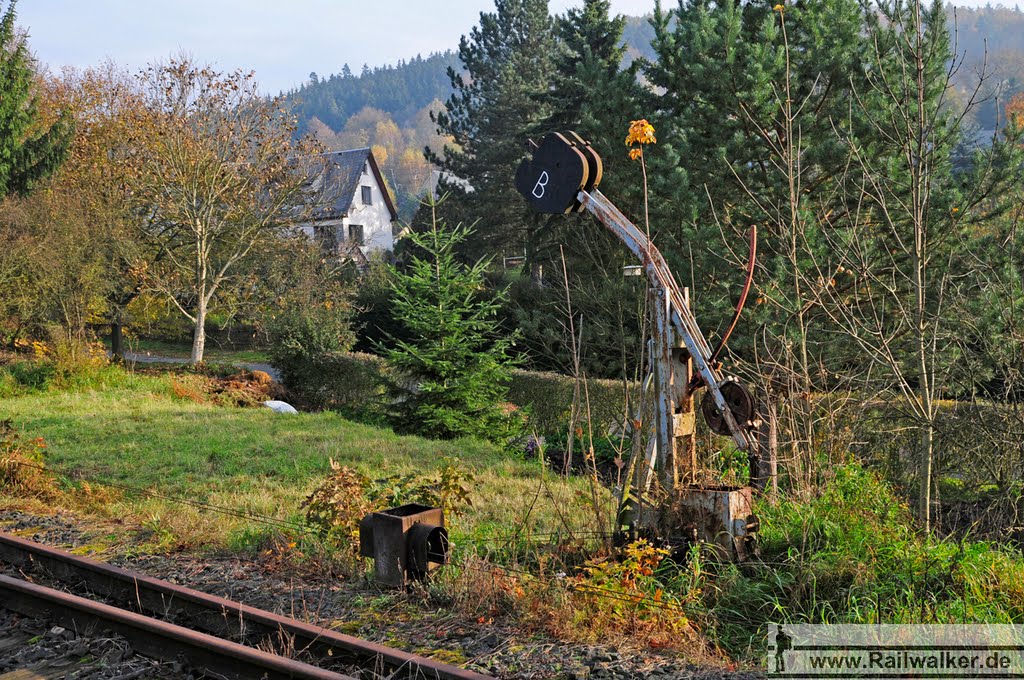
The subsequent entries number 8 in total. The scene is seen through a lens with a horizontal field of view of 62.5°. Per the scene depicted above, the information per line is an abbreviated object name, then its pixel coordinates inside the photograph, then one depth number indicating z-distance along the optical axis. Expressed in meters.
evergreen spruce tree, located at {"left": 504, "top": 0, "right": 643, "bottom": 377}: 17.91
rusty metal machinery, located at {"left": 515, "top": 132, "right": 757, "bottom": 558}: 5.73
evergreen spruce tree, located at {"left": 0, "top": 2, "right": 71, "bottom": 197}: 22.44
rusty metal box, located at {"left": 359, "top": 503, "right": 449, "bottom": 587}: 5.93
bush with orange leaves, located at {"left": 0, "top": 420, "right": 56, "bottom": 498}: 9.11
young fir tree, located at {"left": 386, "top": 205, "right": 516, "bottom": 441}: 14.21
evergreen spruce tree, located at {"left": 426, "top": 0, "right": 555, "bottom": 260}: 32.09
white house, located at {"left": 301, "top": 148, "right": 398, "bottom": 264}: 46.69
